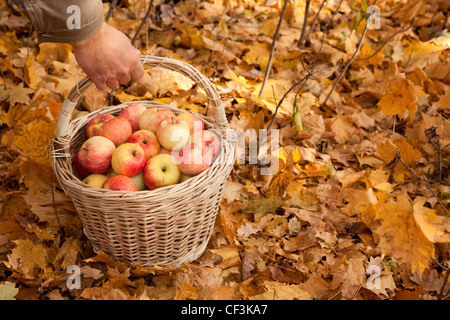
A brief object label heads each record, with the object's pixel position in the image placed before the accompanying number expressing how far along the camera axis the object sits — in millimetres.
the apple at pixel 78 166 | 1636
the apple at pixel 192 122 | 1759
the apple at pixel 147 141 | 1669
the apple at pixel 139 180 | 1629
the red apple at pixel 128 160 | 1530
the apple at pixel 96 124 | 1706
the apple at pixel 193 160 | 1558
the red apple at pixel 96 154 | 1575
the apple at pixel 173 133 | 1634
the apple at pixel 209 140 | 1644
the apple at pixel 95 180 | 1570
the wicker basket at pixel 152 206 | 1378
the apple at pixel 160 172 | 1539
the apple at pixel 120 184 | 1465
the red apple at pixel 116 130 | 1668
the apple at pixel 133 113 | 1812
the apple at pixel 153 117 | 1726
